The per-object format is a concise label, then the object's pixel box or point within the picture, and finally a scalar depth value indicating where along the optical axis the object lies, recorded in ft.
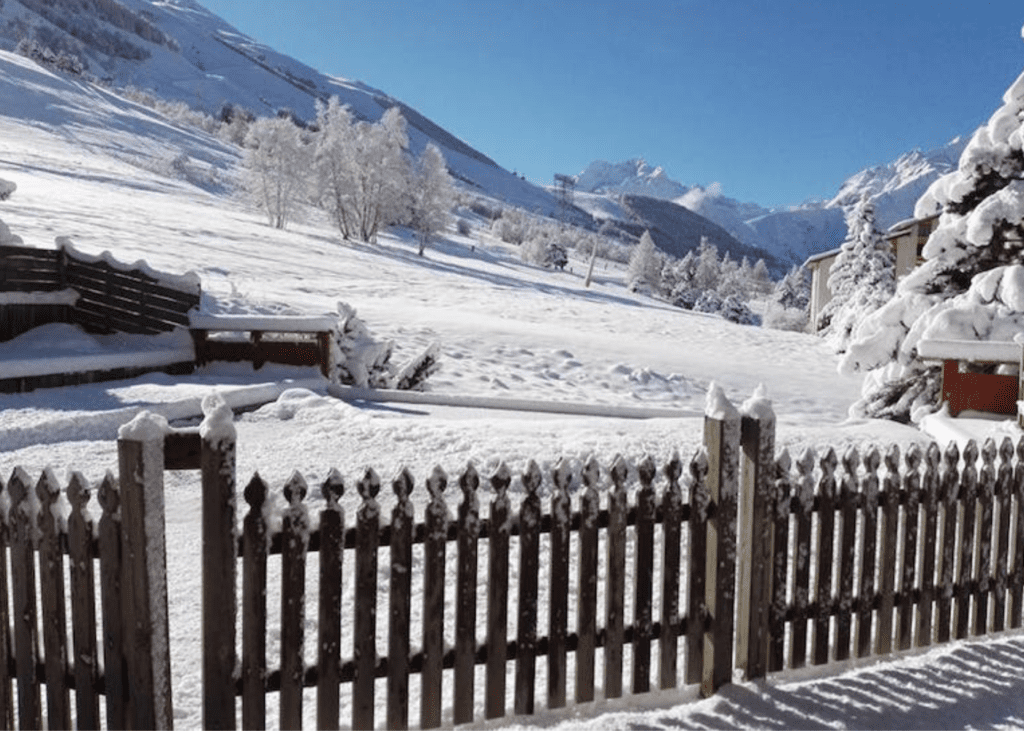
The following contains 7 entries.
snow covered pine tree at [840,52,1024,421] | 34.35
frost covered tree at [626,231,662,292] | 280.10
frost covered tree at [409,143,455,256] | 184.14
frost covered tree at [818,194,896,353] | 115.85
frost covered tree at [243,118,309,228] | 182.50
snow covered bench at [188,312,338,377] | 40.24
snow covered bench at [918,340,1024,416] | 31.27
